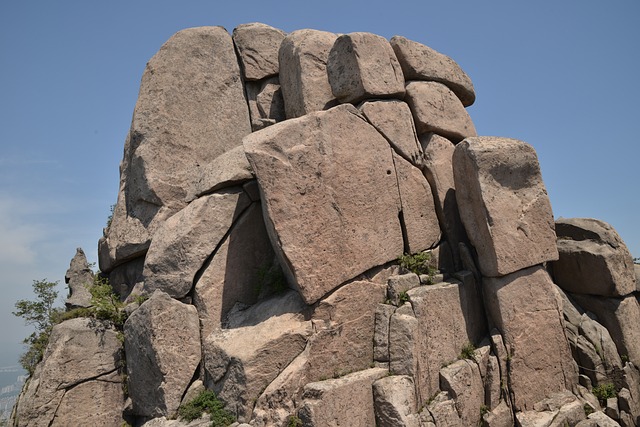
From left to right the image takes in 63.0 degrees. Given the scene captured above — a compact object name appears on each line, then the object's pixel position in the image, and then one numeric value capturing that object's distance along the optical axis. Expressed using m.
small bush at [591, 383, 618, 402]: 12.74
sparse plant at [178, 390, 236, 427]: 10.70
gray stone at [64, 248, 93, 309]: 15.27
